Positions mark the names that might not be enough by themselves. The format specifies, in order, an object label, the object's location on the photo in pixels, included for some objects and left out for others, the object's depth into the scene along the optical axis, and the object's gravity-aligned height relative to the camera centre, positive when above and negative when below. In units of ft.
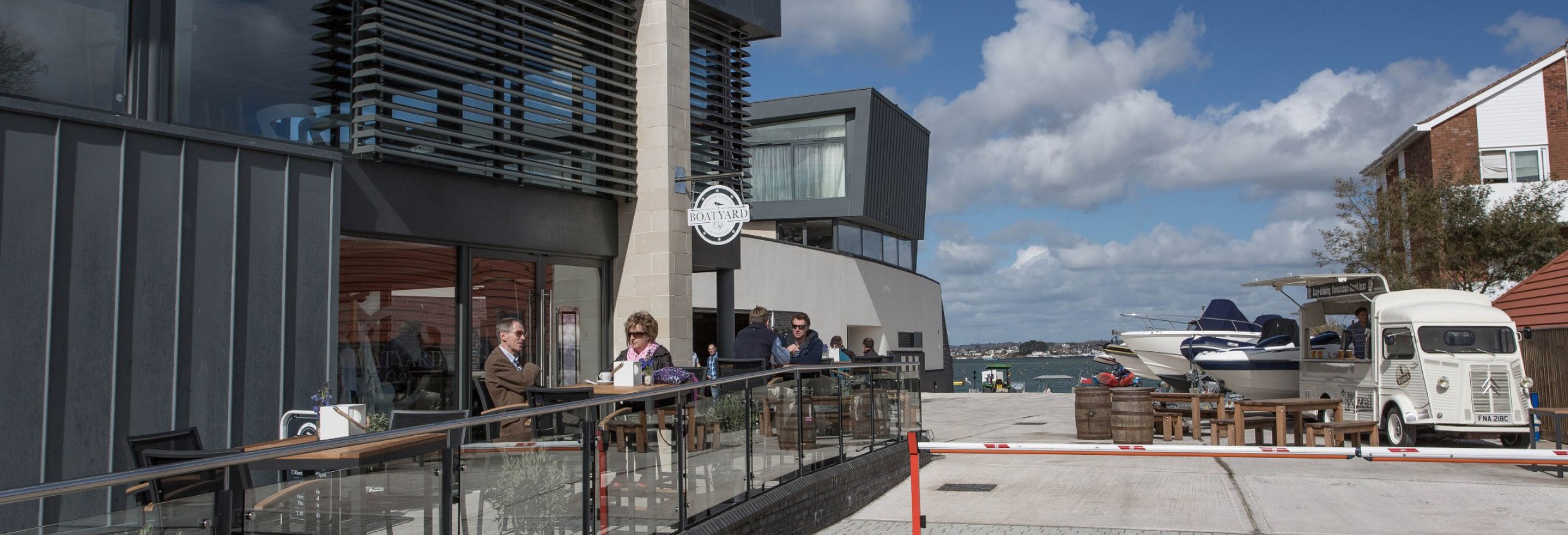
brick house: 105.09 +19.75
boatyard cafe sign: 43.78 +5.37
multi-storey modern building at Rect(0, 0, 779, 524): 23.94 +4.20
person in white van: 52.90 +0.55
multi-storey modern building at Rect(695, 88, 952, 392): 94.43 +12.94
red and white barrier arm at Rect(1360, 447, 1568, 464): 22.44 -2.24
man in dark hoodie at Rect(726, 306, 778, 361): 42.93 +0.43
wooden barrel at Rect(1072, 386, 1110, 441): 50.83 -2.81
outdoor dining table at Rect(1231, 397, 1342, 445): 47.16 -2.56
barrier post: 24.38 -2.94
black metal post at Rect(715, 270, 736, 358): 51.90 +2.03
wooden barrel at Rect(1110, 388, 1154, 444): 48.52 -3.01
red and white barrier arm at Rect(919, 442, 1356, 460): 24.00 -2.23
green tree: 89.61 +8.61
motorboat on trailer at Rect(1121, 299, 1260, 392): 89.25 +0.74
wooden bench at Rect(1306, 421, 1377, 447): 44.57 -3.36
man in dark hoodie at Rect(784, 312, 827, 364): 38.78 +0.24
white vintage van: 45.62 -1.06
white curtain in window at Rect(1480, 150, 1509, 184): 105.91 +16.55
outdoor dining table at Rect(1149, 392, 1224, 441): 51.44 -2.38
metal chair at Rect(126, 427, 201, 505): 17.92 -1.38
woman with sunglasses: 33.58 +0.37
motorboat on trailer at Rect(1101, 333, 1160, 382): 98.36 -0.86
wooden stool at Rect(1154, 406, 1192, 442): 51.83 -3.44
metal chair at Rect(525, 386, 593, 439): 17.29 -1.09
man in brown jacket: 28.32 -0.43
